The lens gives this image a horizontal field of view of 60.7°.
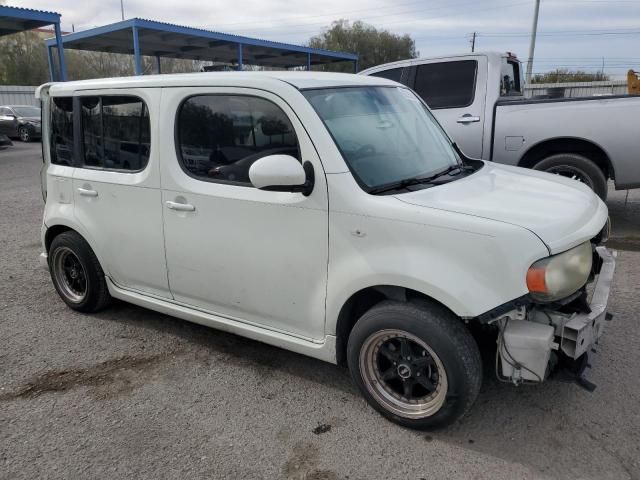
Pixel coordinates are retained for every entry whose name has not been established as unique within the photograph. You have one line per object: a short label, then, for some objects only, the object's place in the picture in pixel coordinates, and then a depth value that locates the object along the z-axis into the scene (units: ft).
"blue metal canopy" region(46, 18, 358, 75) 66.39
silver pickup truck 20.53
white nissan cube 8.72
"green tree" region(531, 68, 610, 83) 106.52
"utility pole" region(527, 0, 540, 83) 93.76
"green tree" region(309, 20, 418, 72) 168.45
